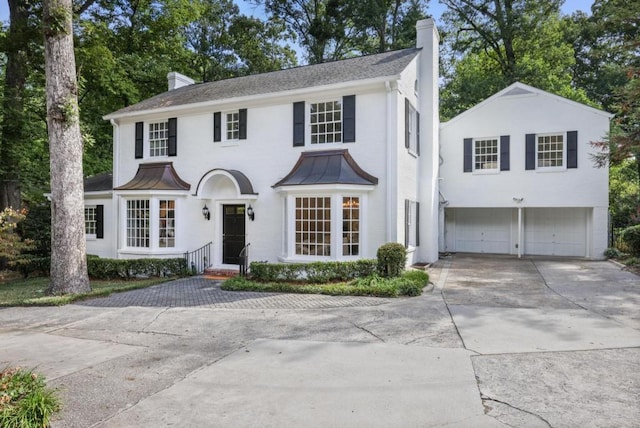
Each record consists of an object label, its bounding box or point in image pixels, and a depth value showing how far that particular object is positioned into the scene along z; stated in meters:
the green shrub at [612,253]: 15.47
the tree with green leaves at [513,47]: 22.75
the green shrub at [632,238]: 15.11
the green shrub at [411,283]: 9.66
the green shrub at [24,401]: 3.42
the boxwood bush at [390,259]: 10.72
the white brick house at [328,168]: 12.00
